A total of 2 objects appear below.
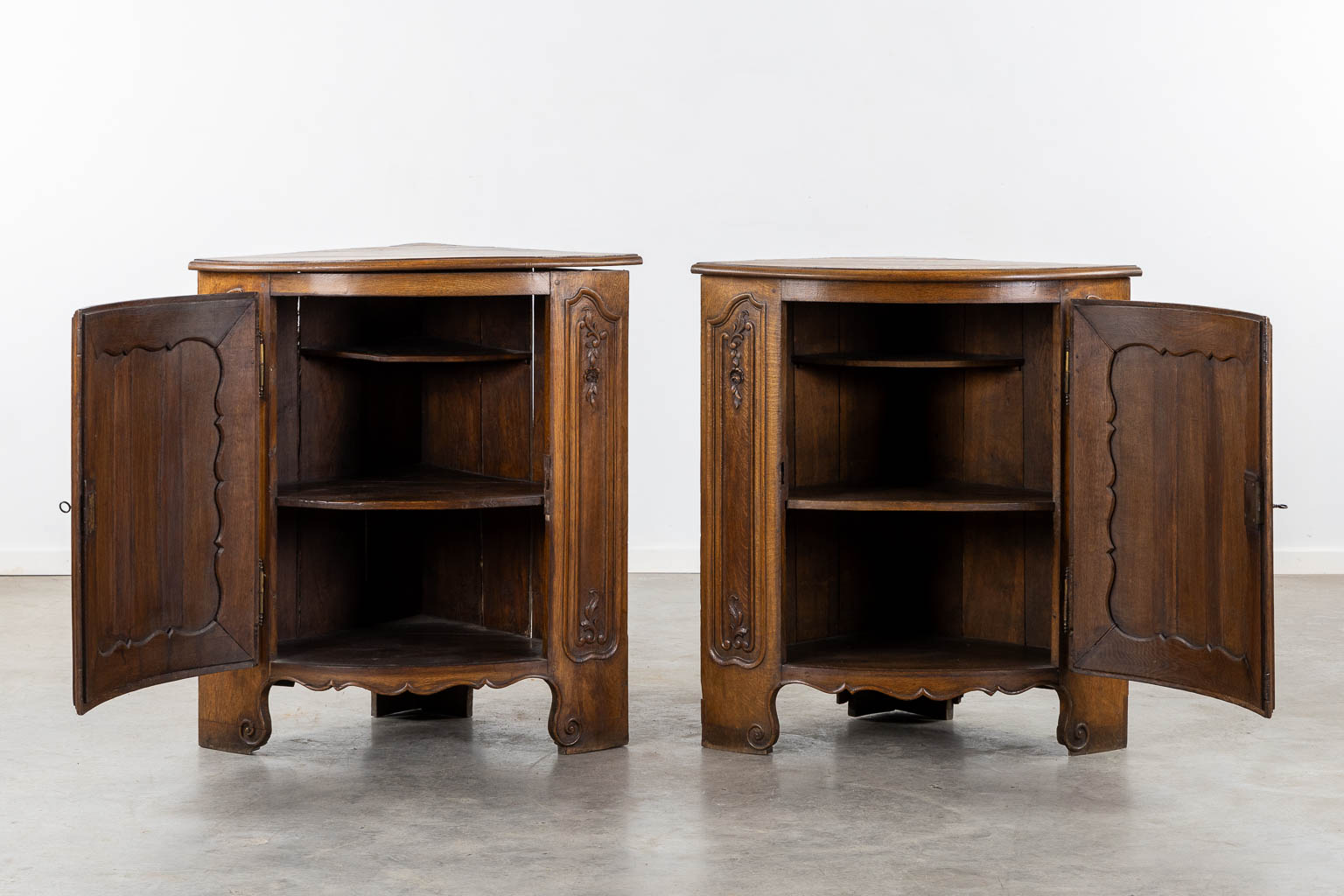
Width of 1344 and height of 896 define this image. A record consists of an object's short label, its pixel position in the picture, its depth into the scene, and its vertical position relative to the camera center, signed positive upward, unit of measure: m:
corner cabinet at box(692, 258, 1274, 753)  3.72 -0.12
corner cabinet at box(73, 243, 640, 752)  3.75 -0.10
